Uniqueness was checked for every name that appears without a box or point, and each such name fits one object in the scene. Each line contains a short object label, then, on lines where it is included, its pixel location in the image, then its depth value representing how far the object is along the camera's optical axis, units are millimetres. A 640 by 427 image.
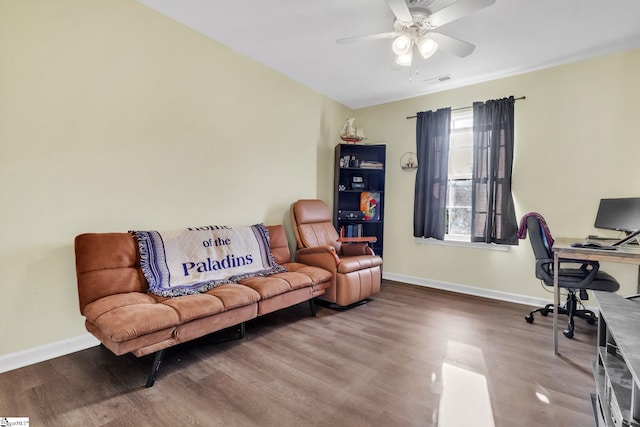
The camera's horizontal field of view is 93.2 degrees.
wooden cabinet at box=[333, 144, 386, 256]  4293
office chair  2525
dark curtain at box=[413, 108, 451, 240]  3945
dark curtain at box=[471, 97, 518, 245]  3467
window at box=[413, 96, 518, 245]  3486
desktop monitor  2611
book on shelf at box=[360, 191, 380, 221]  4367
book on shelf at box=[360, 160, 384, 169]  4273
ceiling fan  1927
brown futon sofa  1722
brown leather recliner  3062
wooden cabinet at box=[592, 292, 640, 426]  1005
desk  1951
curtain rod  3428
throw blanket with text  2289
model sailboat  4188
